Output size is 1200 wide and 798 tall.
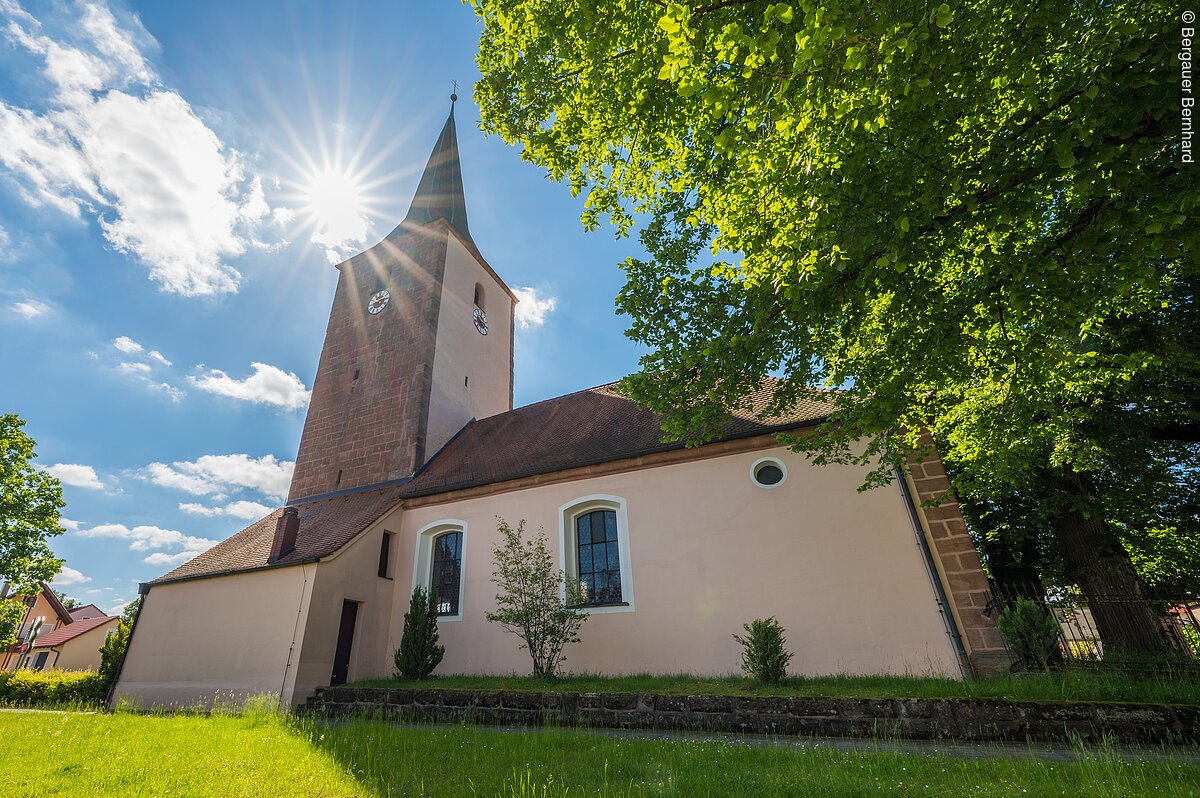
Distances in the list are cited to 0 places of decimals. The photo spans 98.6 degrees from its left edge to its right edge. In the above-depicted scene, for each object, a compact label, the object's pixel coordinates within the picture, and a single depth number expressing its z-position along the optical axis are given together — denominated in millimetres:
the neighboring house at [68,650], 34056
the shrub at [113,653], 13469
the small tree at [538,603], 9805
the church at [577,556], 8898
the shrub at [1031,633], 7156
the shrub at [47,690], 14172
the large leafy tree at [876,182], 4398
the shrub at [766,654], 8008
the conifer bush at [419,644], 10812
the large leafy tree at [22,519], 18109
